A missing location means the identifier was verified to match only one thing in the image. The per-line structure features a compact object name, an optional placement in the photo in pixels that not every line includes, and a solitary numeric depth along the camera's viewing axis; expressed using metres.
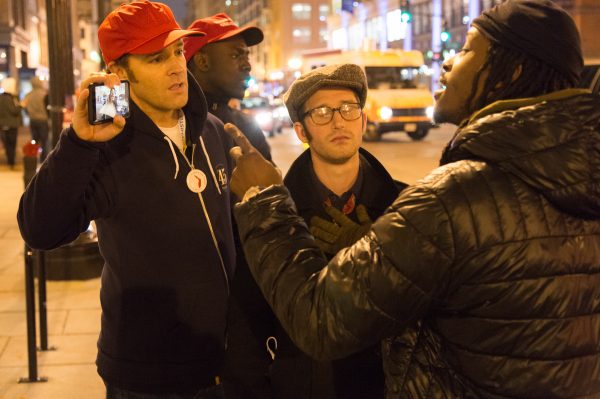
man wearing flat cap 2.71
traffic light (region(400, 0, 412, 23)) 32.84
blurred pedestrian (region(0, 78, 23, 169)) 17.94
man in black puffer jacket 1.59
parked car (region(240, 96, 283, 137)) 33.01
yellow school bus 26.77
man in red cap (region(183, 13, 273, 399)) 4.74
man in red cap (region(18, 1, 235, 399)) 2.40
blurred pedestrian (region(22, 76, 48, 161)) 18.03
